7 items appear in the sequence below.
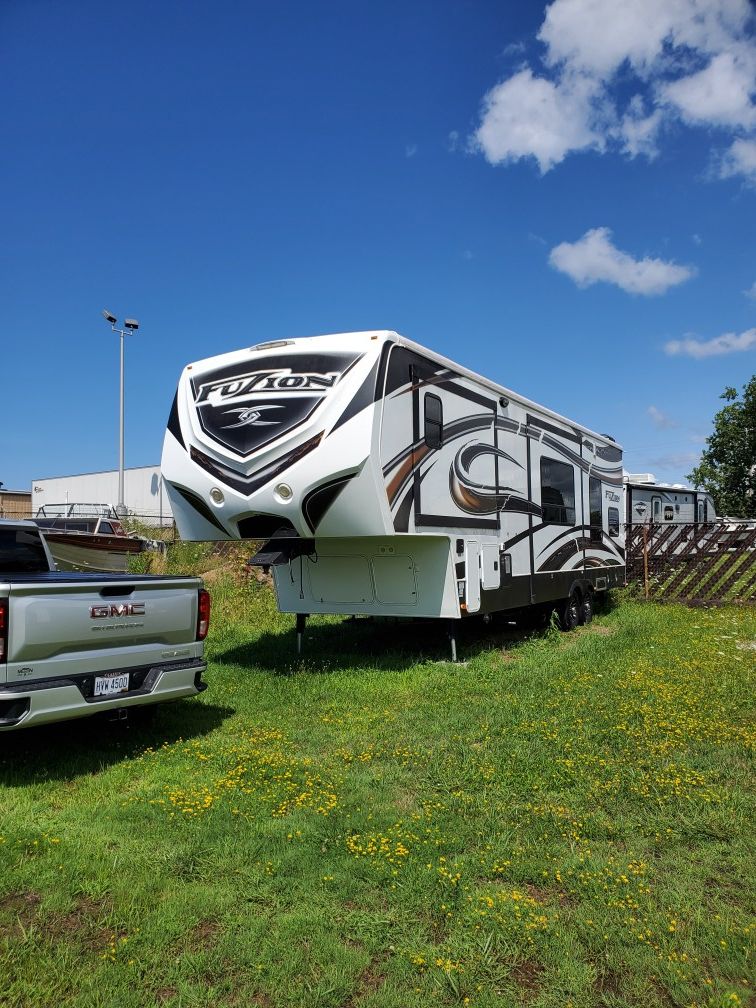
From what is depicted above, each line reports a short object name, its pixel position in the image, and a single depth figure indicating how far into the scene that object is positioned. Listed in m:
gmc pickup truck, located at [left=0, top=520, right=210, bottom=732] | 4.79
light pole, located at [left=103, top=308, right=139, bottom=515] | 28.31
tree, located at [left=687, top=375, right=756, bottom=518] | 39.22
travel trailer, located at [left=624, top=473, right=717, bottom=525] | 25.48
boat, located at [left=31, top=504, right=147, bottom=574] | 15.16
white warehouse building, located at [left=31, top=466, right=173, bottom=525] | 40.03
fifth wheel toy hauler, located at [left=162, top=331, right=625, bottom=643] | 7.22
